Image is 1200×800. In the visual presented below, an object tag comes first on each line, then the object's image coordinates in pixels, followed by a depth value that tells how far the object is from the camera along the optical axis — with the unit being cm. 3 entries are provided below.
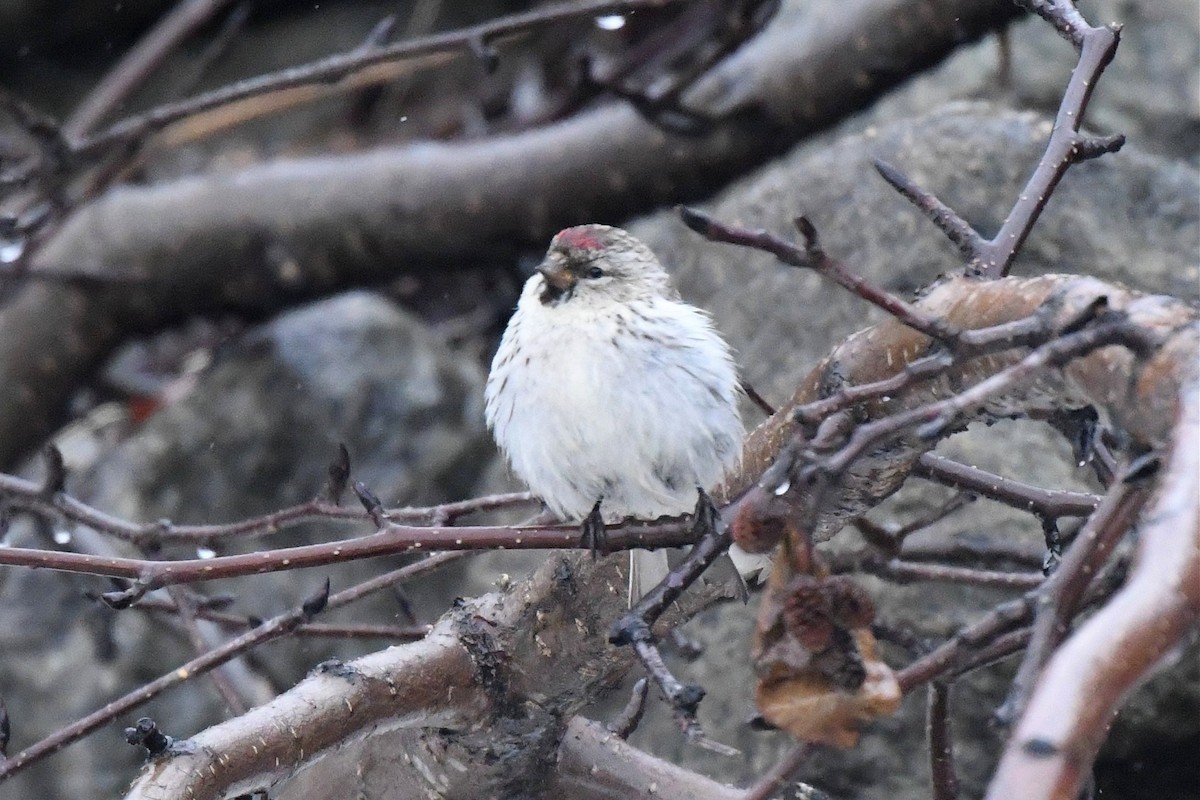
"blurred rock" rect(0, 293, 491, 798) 937
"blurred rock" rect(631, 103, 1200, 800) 699
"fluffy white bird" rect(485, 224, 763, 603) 535
